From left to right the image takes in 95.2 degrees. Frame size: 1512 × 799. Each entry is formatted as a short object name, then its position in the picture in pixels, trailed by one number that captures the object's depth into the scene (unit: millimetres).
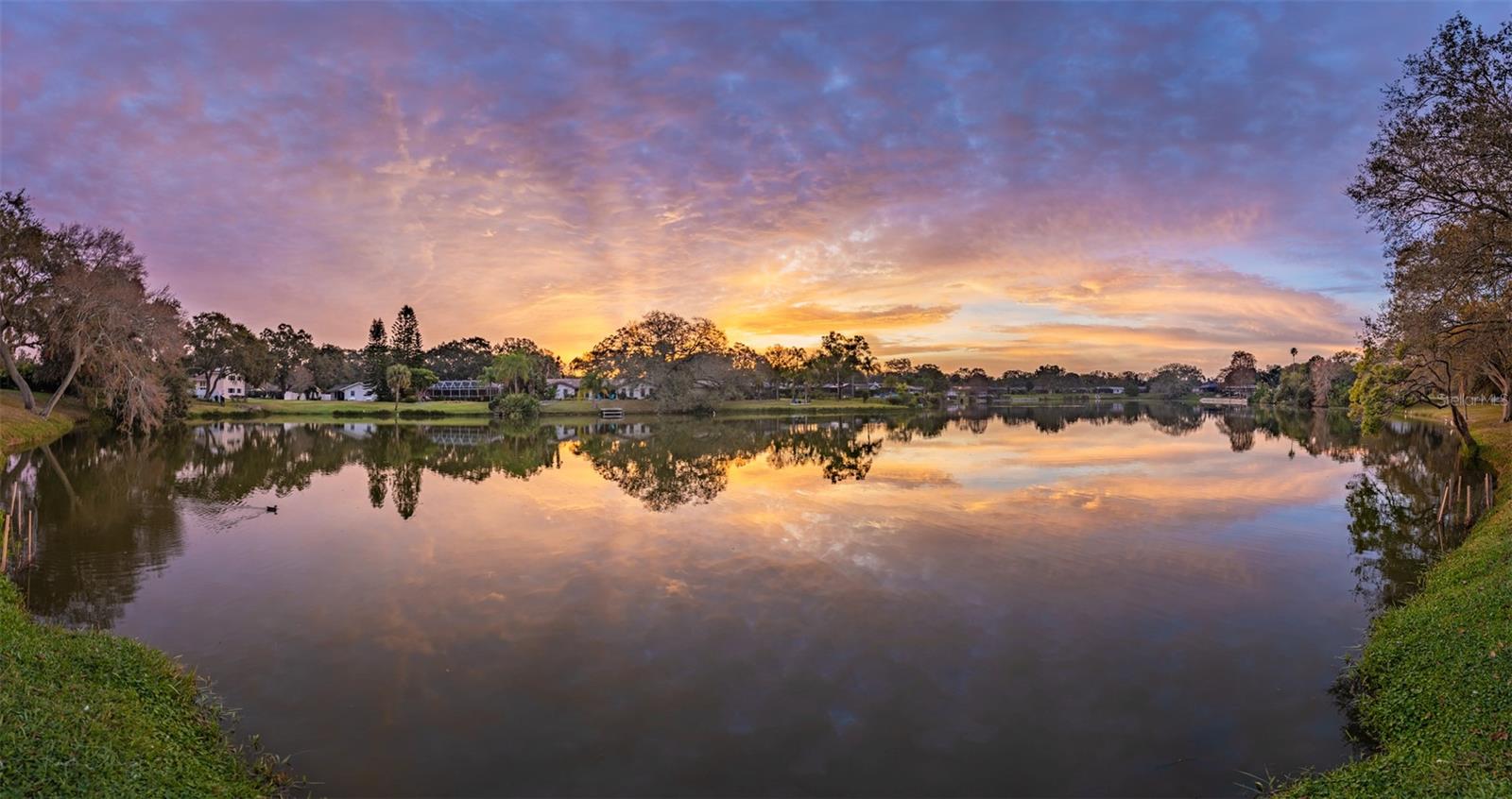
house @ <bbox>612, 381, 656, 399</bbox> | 91125
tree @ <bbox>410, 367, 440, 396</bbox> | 97000
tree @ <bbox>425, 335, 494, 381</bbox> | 123312
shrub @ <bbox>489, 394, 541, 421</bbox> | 71750
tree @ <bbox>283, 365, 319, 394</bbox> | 100000
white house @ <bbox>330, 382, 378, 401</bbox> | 104438
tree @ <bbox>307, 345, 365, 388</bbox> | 106438
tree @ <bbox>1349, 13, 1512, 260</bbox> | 15805
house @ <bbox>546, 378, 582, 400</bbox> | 114250
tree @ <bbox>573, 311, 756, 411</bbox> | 86000
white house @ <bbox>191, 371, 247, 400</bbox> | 83688
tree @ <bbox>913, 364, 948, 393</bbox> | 134125
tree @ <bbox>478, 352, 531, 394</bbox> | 83812
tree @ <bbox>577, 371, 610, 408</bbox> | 91562
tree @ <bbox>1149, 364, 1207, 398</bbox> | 172375
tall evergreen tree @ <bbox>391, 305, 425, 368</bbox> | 121312
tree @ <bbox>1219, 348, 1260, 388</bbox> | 173125
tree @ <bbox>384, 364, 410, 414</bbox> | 82275
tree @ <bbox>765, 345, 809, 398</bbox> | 107750
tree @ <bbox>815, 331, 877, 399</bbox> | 112000
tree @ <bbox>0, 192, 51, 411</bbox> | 39000
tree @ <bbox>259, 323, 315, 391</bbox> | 101438
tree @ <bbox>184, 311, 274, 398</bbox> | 78188
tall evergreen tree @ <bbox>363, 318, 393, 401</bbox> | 99000
